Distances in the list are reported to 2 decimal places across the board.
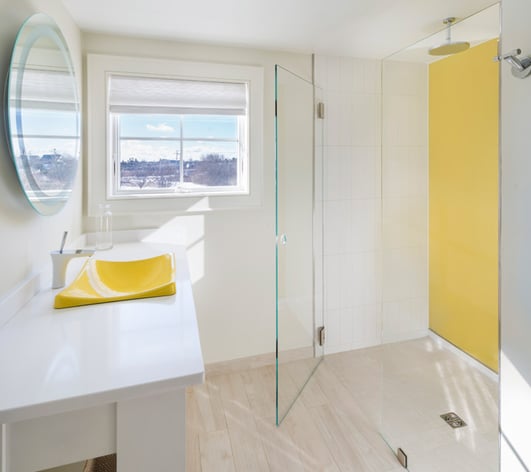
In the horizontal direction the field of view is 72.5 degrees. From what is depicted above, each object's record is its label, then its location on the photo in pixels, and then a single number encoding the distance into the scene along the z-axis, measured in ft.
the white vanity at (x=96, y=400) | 2.57
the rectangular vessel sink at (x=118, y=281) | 4.34
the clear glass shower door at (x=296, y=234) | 7.12
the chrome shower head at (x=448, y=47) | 5.95
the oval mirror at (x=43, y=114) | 4.03
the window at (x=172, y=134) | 7.49
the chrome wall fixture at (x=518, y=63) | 3.89
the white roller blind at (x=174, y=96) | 7.60
